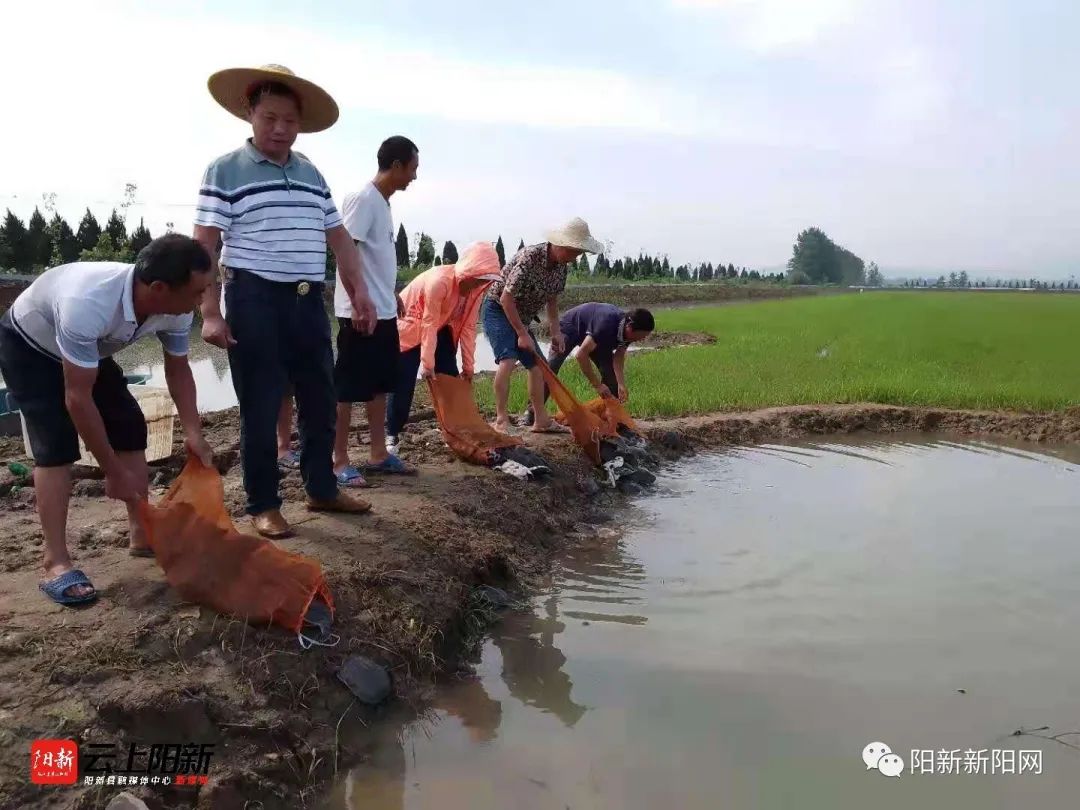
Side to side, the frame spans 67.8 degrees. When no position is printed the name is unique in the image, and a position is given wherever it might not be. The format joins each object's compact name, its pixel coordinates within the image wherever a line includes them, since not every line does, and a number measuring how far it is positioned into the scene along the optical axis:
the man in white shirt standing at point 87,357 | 2.26
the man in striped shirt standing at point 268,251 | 2.84
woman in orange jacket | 4.47
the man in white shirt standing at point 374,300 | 3.68
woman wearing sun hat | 4.93
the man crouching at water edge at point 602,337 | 5.59
